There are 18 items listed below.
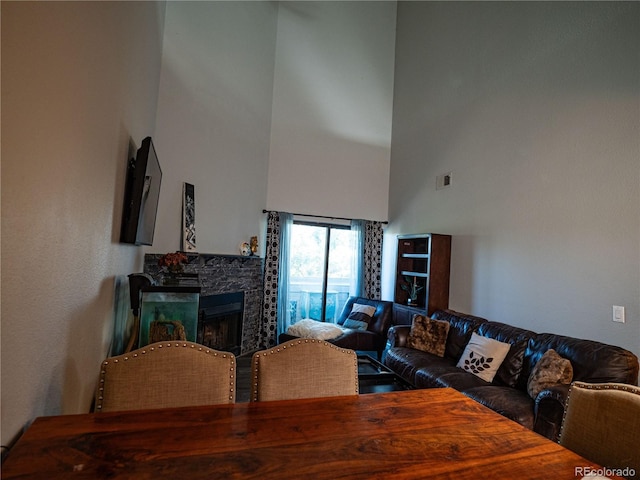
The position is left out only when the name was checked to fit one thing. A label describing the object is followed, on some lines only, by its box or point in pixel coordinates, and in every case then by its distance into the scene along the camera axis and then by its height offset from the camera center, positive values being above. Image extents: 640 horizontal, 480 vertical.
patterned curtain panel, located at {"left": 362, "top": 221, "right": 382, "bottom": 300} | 5.82 -0.03
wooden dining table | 0.89 -0.59
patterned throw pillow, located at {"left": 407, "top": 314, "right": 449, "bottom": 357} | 3.78 -0.85
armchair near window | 4.73 -1.09
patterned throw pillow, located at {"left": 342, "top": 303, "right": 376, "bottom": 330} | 5.04 -0.91
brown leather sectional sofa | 2.27 -0.88
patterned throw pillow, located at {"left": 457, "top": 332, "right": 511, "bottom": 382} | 3.03 -0.85
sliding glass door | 5.59 -0.24
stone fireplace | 4.26 -0.64
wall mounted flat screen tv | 2.20 +0.35
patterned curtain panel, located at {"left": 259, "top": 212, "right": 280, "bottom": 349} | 5.14 -0.53
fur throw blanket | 4.67 -1.06
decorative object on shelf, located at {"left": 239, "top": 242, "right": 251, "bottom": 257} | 4.89 +0.03
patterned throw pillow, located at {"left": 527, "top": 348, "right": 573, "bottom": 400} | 2.46 -0.78
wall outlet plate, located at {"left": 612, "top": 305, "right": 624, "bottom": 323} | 2.64 -0.33
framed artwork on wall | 4.18 +0.37
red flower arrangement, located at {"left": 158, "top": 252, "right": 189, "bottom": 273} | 3.04 -0.13
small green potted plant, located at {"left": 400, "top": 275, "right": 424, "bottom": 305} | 4.83 -0.41
